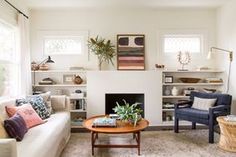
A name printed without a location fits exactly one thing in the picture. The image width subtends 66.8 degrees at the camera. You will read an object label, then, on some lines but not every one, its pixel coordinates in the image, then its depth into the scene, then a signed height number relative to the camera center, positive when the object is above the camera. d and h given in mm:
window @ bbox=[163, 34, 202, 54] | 3980 +766
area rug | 2605 -1102
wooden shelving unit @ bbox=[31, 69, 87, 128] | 3745 -192
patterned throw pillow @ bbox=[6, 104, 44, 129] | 2341 -497
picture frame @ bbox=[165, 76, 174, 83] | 3829 -39
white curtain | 3292 +380
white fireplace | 3676 -204
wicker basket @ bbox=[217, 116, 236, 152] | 2668 -875
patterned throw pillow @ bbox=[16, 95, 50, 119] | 2738 -435
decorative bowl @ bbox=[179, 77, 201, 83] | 3832 -59
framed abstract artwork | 3876 +566
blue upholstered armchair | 2995 -609
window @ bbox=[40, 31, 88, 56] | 3870 +763
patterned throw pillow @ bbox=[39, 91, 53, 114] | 3074 -409
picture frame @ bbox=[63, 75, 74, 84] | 3870 -42
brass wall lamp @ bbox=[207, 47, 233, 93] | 3506 +463
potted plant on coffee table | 2681 -555
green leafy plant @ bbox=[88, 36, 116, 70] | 3695 +596
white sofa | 1453 -693
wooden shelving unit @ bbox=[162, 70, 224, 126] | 3810 -186
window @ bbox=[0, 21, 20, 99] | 3001 +252
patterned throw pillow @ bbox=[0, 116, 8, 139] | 1894 -587
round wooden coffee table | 2447 -728
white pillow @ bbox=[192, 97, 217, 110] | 3305 -486
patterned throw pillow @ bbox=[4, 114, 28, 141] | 1970 -570
